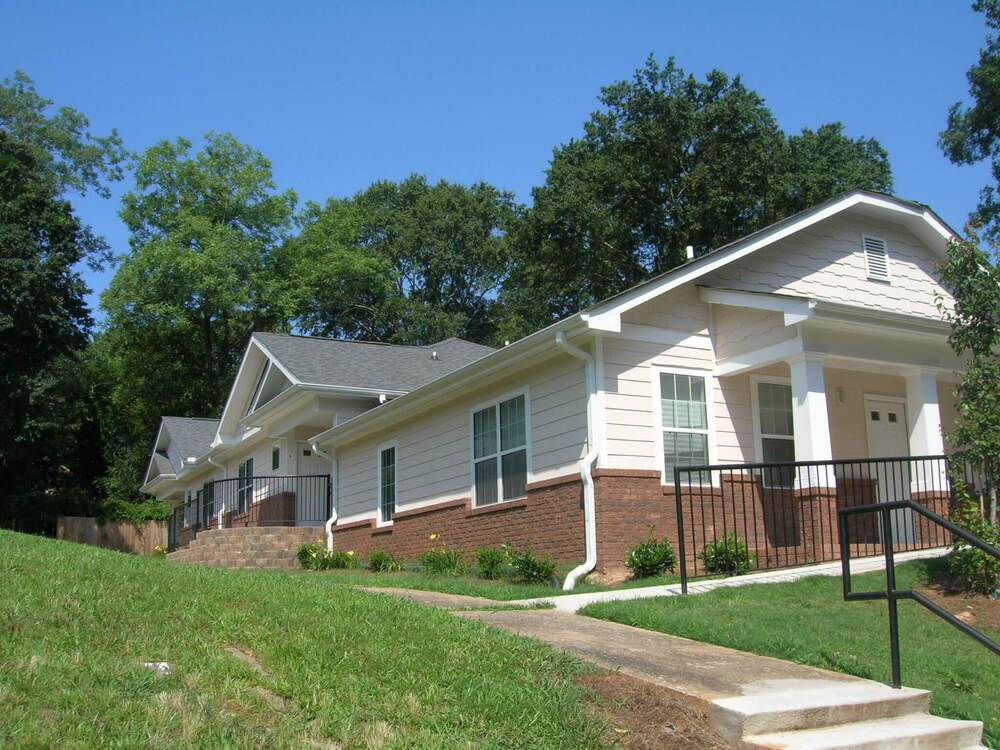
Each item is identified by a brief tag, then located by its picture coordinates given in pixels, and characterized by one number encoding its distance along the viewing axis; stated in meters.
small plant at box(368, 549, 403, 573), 16.77
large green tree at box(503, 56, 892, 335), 36.34
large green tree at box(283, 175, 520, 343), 48.59
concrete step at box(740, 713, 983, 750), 5.65
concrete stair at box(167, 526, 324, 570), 20.34
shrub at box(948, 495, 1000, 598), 10.18
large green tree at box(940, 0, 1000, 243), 28.06
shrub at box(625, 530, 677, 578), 12.86
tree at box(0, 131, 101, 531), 27.30
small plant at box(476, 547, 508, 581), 14.20
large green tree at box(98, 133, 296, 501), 42.47
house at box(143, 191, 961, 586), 13.34
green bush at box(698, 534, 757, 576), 12.12
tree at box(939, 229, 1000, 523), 10.84
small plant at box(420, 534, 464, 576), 15.62
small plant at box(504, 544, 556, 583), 13.20
